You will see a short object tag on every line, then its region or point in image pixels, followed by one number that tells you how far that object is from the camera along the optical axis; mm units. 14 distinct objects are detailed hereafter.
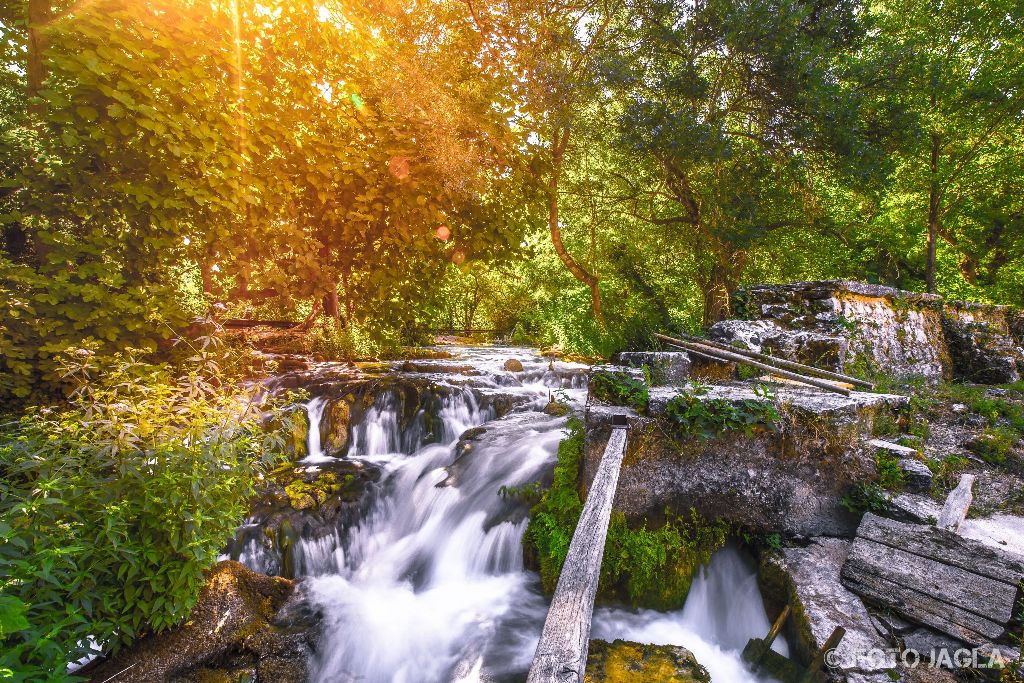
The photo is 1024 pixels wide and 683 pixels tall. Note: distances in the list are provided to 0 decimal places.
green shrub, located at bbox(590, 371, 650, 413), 4840
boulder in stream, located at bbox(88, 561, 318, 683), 3334
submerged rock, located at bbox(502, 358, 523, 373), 12746
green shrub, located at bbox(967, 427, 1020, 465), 5441
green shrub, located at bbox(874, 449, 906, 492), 4535
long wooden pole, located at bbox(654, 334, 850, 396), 5492
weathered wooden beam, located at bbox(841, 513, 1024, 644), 3078
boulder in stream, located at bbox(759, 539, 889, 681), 3115
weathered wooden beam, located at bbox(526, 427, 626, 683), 1385
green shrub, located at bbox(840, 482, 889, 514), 4250
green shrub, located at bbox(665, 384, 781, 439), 4512
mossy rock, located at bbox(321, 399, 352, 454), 8086
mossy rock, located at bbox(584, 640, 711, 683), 3361
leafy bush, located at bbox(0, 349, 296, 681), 2588
